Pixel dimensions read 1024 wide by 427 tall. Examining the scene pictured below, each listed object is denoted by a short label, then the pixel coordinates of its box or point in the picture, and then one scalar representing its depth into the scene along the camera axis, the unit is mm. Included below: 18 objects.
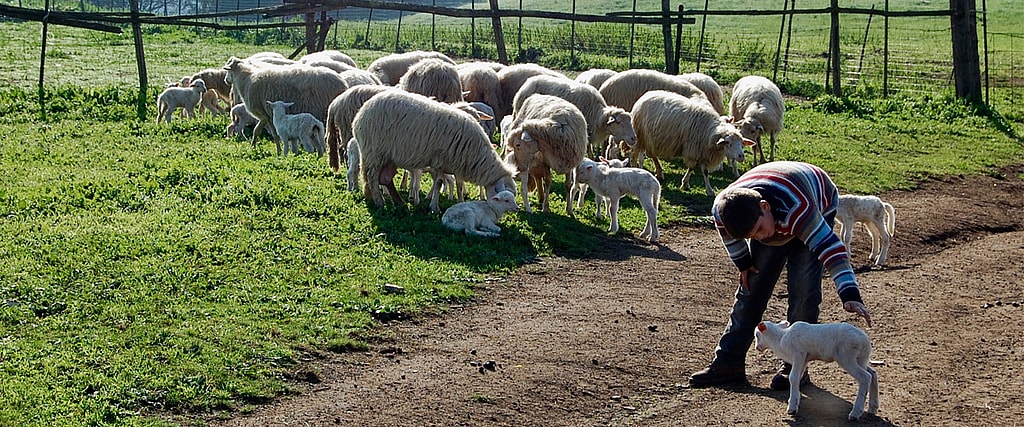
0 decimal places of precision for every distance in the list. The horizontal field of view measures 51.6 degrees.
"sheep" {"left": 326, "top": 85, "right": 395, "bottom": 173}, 11453
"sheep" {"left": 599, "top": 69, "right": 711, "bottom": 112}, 14602
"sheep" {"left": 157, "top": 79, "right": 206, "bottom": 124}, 16031
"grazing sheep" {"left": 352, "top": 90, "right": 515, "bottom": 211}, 10109
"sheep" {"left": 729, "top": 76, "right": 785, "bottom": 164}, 14203
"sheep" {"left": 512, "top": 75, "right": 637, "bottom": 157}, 12734
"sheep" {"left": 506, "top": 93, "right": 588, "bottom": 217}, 10812
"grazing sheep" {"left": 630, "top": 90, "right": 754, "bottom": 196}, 12695
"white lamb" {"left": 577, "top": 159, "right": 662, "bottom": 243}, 10250
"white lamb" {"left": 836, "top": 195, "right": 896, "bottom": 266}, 9617
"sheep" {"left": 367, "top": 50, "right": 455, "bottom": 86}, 16062
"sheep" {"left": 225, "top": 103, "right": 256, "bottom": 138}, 14492
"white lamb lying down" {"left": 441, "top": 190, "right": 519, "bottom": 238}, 9508
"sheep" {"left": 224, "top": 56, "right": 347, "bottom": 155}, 13641
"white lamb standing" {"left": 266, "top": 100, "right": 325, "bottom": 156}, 12992
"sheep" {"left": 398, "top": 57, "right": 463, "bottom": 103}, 13945
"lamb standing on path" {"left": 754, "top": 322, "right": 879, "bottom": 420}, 5383
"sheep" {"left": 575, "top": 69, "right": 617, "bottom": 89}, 15516
